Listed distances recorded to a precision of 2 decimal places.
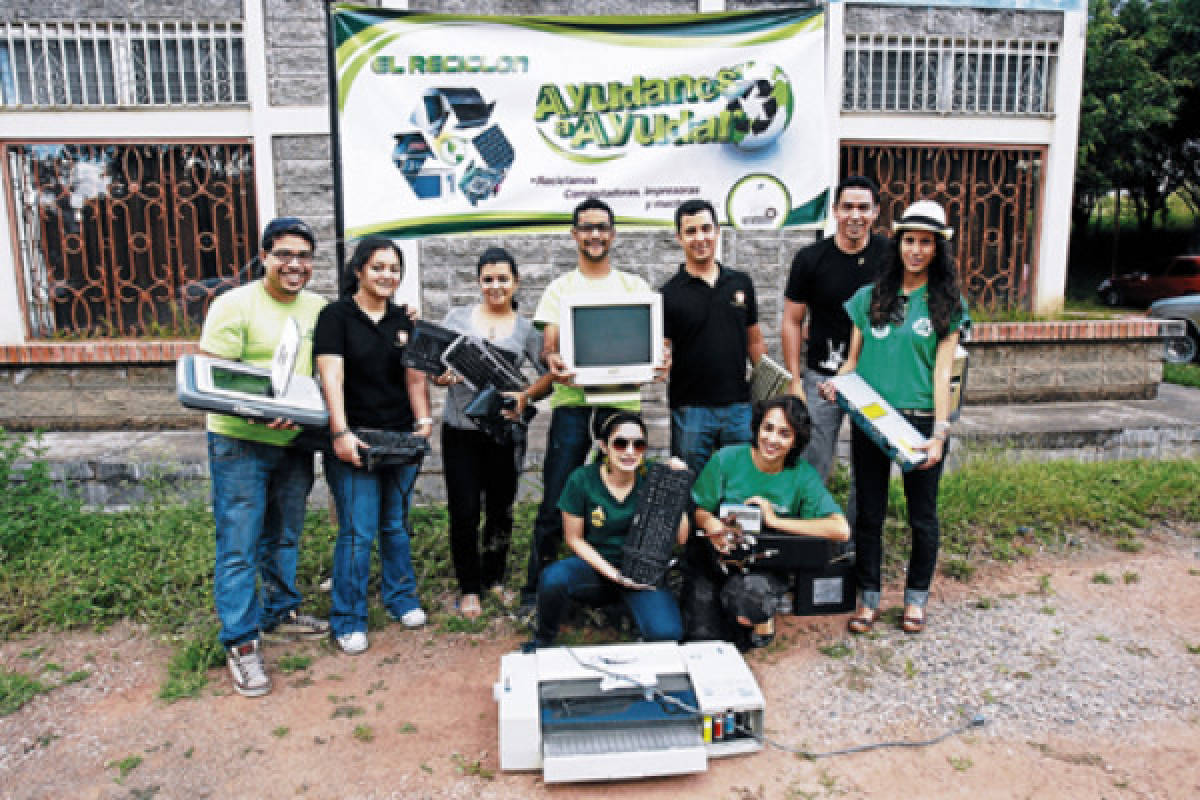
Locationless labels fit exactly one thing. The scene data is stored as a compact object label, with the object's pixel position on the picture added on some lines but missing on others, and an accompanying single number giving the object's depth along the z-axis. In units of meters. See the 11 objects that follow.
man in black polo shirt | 3.61
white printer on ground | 2.62
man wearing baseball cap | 3.15
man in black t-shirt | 3.66
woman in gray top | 3.52
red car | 16.35
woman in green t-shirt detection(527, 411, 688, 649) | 3.25
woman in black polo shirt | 3.25
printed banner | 4.37
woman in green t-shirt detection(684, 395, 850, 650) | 3.31
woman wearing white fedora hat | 3.33
